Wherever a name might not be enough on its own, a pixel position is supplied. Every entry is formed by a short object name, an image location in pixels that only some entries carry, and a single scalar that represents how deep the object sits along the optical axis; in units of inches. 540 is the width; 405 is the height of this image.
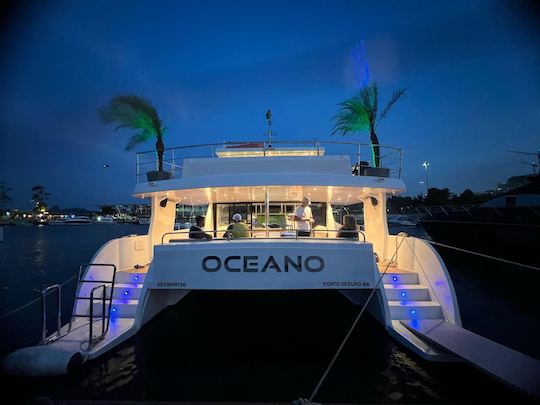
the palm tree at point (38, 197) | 5718.5
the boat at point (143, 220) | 4082.7
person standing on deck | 305.6
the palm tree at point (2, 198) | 4547.2
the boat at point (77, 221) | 4175.0
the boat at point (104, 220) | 4682.6
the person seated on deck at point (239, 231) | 285.4
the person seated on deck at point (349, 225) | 330.3
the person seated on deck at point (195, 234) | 303.3
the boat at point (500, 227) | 751.1
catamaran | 238.2
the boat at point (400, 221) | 2773.1
